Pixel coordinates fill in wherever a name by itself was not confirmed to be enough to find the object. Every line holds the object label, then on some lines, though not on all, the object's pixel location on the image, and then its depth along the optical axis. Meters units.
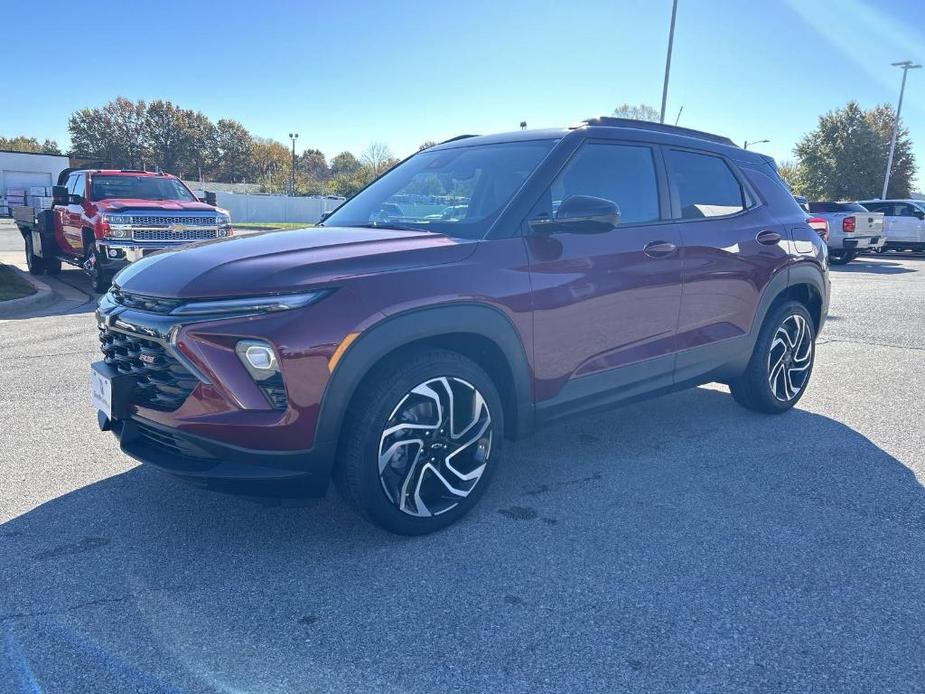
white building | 45.72
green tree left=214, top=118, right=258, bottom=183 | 74.94
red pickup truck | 9.85
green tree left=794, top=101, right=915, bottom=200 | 44.03
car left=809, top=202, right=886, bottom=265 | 18.73
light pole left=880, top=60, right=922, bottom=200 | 38.19
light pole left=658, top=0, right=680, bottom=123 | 24.33
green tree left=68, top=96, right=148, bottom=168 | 66.12
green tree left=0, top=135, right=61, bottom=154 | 82.12
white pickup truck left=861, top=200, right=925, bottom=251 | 22.30
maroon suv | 2.73
